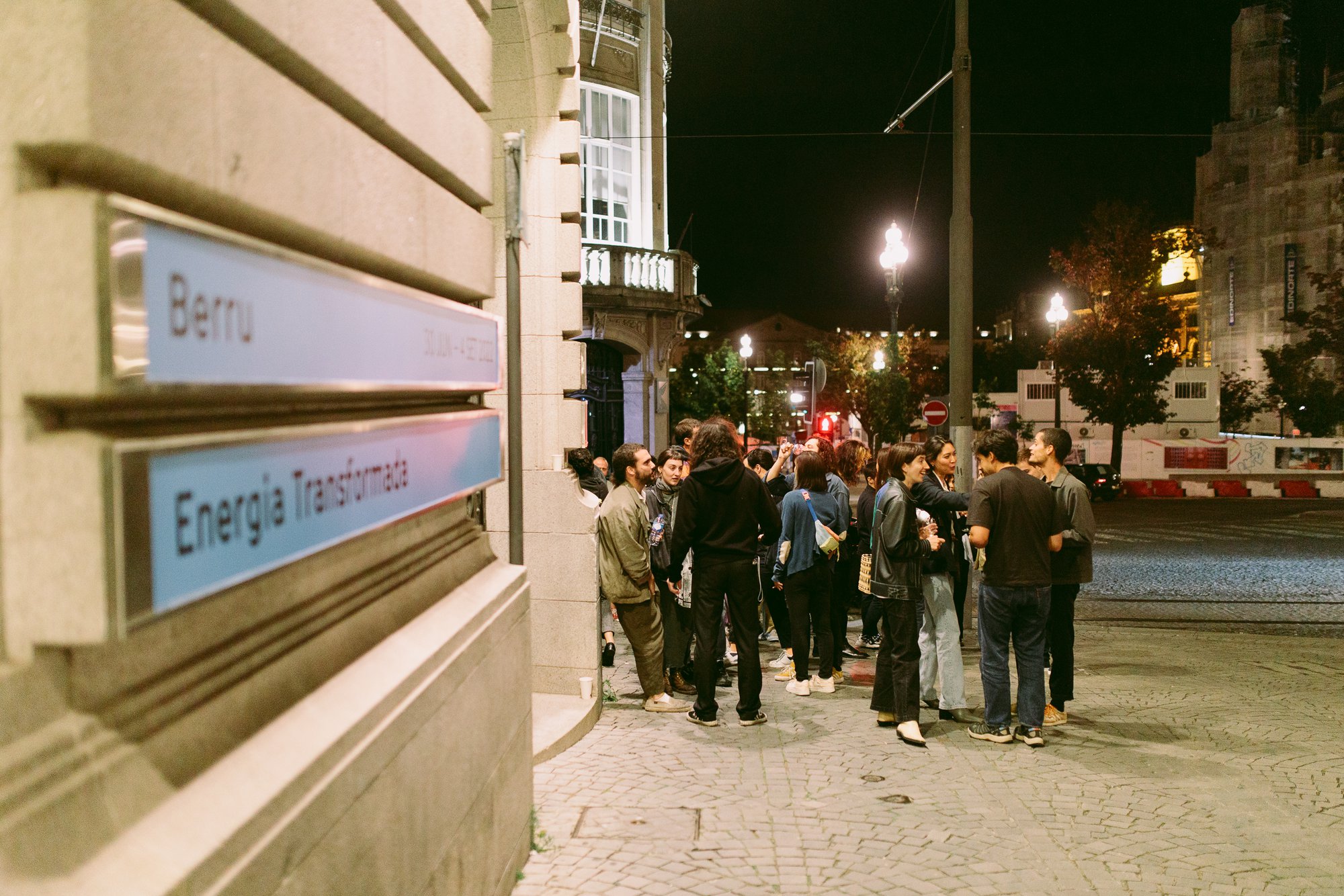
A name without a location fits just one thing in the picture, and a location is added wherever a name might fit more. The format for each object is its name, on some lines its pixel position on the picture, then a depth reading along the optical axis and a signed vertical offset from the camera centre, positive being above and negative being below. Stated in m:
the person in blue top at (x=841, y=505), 9.05 -0.92
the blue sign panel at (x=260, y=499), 1.95 -0.22
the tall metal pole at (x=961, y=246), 11.83 +1.66
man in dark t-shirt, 7.05 -1.23
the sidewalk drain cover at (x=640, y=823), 5.21 -2.10
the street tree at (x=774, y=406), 65.00 -0.56
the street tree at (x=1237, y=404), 67.12 -0.61
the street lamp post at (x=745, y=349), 36.59 +1.69
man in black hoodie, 7.53 -1.04
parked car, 38.12 -2.98
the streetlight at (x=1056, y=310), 38.81 +3.09
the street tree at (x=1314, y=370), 52.06 +1.33
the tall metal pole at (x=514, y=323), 5.80 +0.41
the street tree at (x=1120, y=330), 48.09 +2.88
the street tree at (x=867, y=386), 38.66 +0.49
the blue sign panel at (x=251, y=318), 1.91 +0.18
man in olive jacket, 7.88 -1.25
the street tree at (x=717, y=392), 58.66 +0.36
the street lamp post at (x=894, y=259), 21.81 +2.78
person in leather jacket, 7.05 -1.25
